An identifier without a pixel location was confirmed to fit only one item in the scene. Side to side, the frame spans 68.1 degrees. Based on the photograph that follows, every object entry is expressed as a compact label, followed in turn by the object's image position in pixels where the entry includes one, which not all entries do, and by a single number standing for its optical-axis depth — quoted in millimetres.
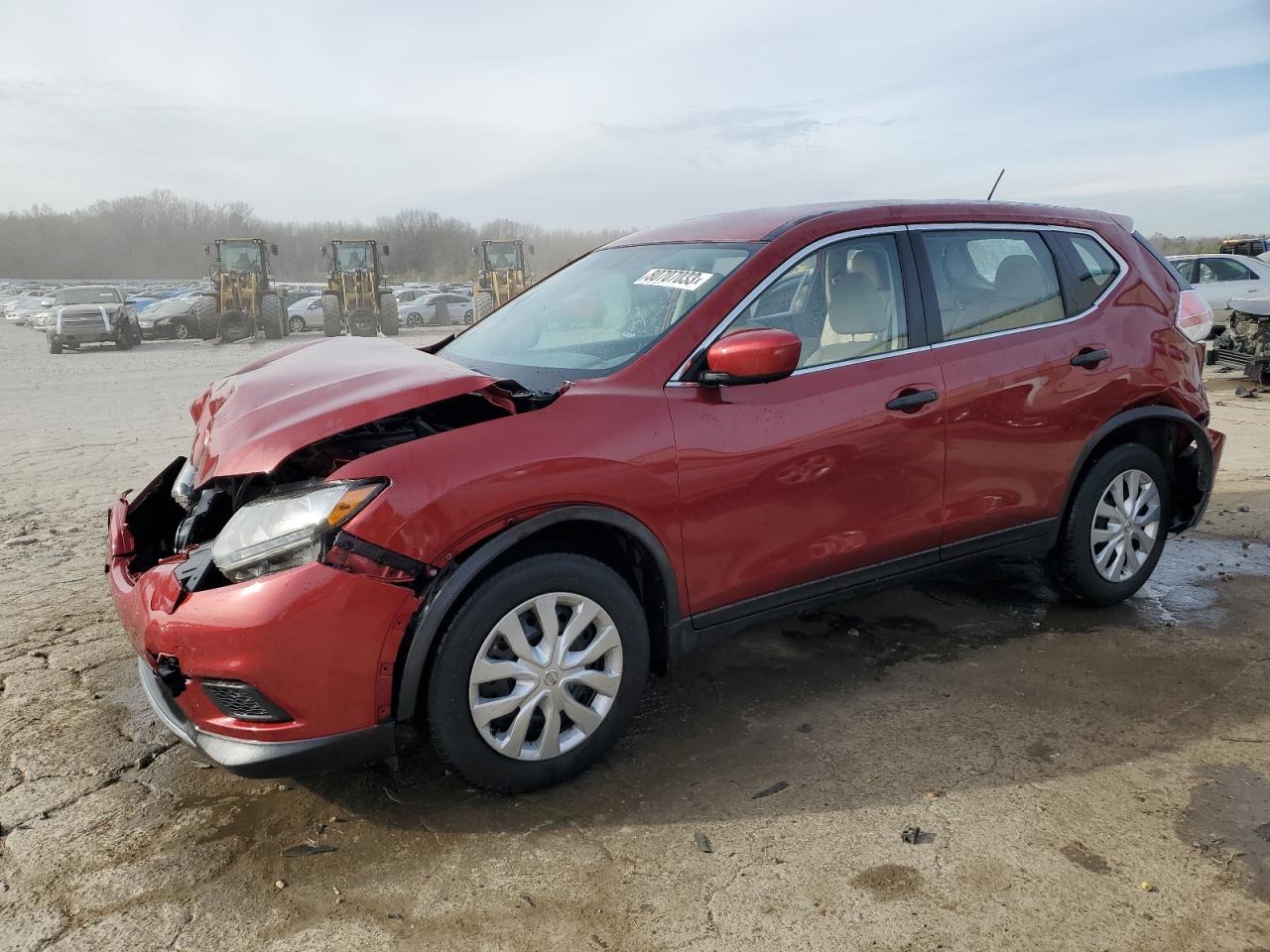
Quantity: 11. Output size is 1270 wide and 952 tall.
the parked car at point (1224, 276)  15000
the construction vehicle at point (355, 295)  25391
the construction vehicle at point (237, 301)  24062
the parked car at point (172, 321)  25516
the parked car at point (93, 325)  21859
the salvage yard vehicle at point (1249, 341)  11859
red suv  2496
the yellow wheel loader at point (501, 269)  27656
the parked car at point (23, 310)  32656
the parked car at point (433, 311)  31694
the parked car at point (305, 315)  28500
